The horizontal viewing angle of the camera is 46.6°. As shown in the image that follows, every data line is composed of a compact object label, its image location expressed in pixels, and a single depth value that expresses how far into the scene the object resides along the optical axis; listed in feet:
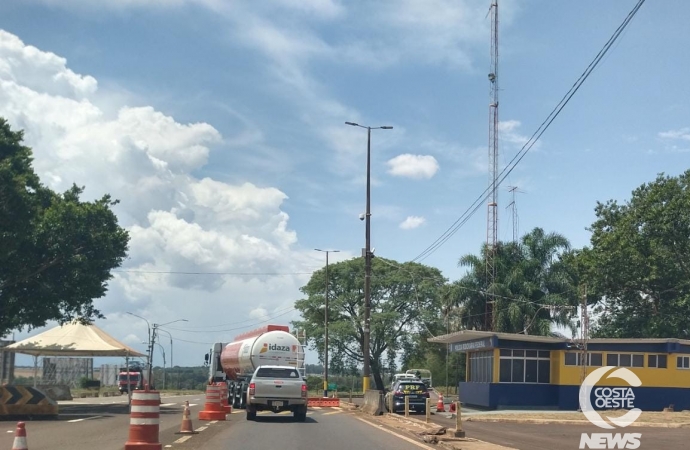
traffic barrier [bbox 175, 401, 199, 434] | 64.49
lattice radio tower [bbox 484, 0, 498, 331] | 179.32
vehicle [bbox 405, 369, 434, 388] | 208.85
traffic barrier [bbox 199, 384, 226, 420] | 84.69
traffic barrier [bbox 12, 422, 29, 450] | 35.09
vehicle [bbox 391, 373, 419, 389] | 122.52
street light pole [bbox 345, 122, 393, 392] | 109.29
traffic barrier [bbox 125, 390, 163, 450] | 42.73
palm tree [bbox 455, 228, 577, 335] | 172.96
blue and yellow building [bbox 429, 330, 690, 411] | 128.26
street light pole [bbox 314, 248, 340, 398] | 181.98
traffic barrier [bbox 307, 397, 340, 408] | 136.90
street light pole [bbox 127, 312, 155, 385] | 224.98
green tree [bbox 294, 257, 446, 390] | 225.97
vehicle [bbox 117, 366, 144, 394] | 205.63
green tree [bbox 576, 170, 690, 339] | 170.09
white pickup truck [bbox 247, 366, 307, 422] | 83.46
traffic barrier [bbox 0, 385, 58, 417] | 86.12
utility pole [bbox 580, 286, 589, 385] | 113.91
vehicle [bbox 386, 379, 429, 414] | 115.14
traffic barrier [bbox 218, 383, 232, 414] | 87.64
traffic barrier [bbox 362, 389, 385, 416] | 101.30
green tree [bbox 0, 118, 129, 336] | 108.88
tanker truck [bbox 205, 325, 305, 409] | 115.75
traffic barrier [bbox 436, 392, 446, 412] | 118.68
